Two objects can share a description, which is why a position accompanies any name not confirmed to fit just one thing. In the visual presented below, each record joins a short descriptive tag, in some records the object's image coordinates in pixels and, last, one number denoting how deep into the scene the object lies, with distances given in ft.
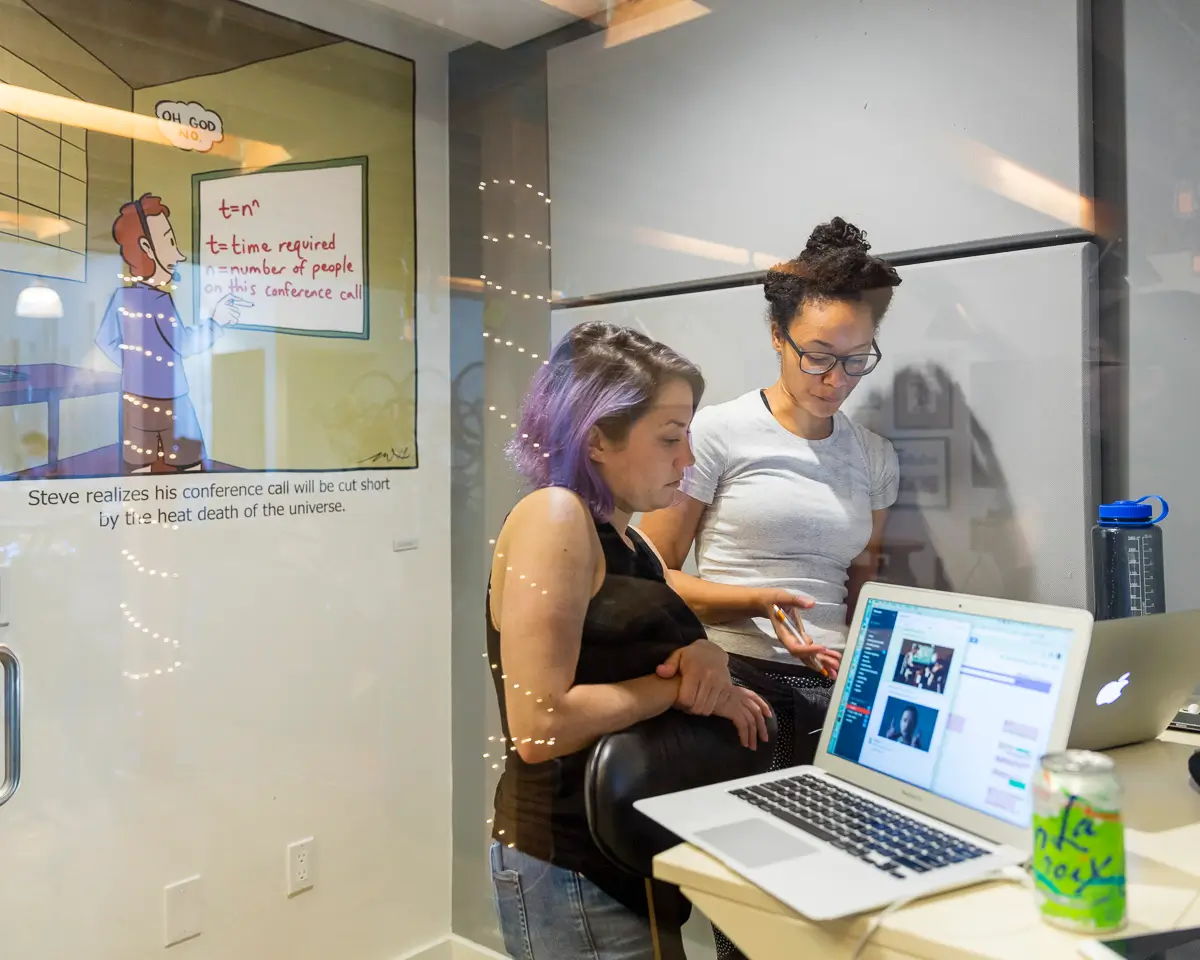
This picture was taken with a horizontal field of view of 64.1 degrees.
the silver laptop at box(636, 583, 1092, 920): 3.73
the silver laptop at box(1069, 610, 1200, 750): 4.19
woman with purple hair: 5.65
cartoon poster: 5.63
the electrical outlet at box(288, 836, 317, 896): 6.93
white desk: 3.19
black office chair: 5.40
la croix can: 3.15
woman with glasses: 5.52
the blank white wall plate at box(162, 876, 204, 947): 6.25
